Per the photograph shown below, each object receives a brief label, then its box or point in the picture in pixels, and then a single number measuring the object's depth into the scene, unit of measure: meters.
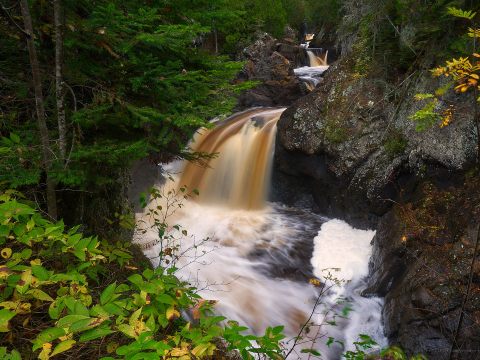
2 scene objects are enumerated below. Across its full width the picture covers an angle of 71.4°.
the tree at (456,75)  2.15
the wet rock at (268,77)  15.55
